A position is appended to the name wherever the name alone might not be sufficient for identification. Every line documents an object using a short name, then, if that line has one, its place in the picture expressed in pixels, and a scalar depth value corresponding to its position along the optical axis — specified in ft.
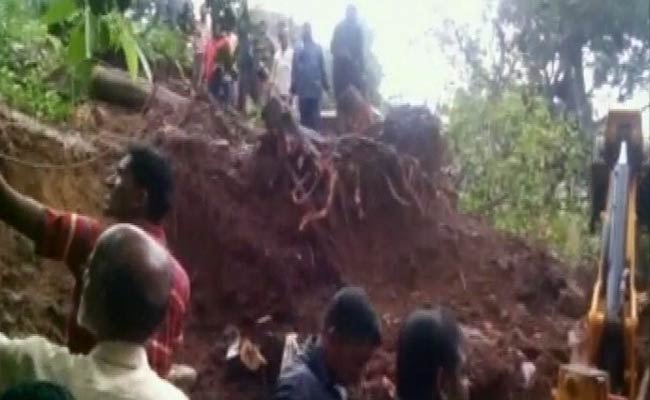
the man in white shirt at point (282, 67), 39.70
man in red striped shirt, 10.46
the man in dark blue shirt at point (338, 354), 10.08
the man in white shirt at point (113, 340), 7.70
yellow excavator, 13.04
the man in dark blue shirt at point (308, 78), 37.96
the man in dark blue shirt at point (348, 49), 41.29
